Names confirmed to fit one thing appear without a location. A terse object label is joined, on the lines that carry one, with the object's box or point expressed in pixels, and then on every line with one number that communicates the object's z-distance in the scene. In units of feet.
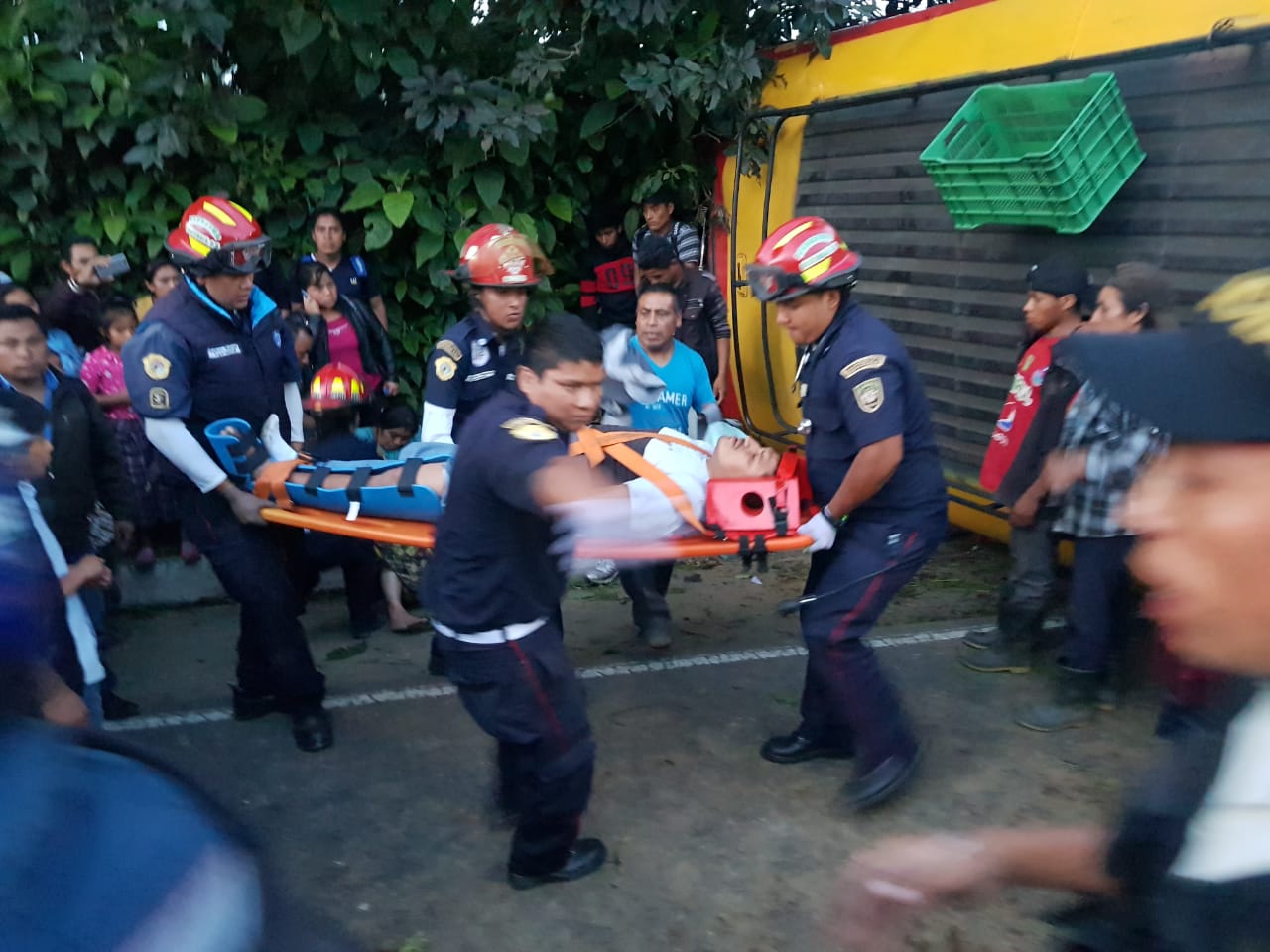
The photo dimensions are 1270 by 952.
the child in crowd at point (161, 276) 19.22
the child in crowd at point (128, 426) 17.56
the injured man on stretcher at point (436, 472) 11.43
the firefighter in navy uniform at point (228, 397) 12.04
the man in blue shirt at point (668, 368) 15.21
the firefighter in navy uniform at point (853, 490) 11.03
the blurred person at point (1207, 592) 3.33
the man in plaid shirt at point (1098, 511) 12.28
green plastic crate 13.65
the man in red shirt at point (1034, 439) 13.55
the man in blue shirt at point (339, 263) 20.80
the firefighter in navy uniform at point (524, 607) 9.40
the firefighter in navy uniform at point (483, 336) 13.23
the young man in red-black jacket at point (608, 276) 23.72
